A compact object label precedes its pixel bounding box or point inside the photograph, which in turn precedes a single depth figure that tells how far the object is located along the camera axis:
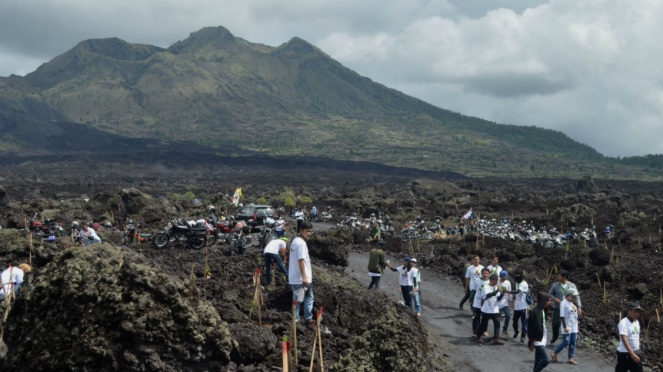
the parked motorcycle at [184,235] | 17.72
